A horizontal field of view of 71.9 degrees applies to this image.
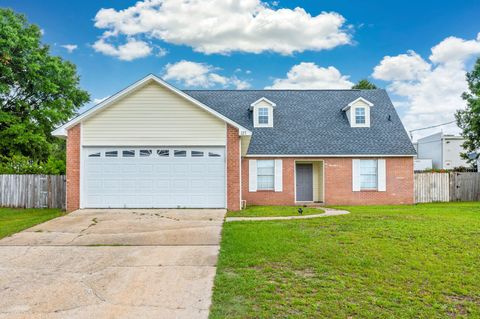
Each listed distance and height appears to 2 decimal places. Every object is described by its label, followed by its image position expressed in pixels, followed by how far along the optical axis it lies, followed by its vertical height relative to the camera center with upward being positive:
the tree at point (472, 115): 23.31 +4.13
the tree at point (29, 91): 21.81 +5.91
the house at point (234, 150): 12.87 +0.94
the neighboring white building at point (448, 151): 31.61 +1.88
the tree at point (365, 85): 37.84 +9.87
